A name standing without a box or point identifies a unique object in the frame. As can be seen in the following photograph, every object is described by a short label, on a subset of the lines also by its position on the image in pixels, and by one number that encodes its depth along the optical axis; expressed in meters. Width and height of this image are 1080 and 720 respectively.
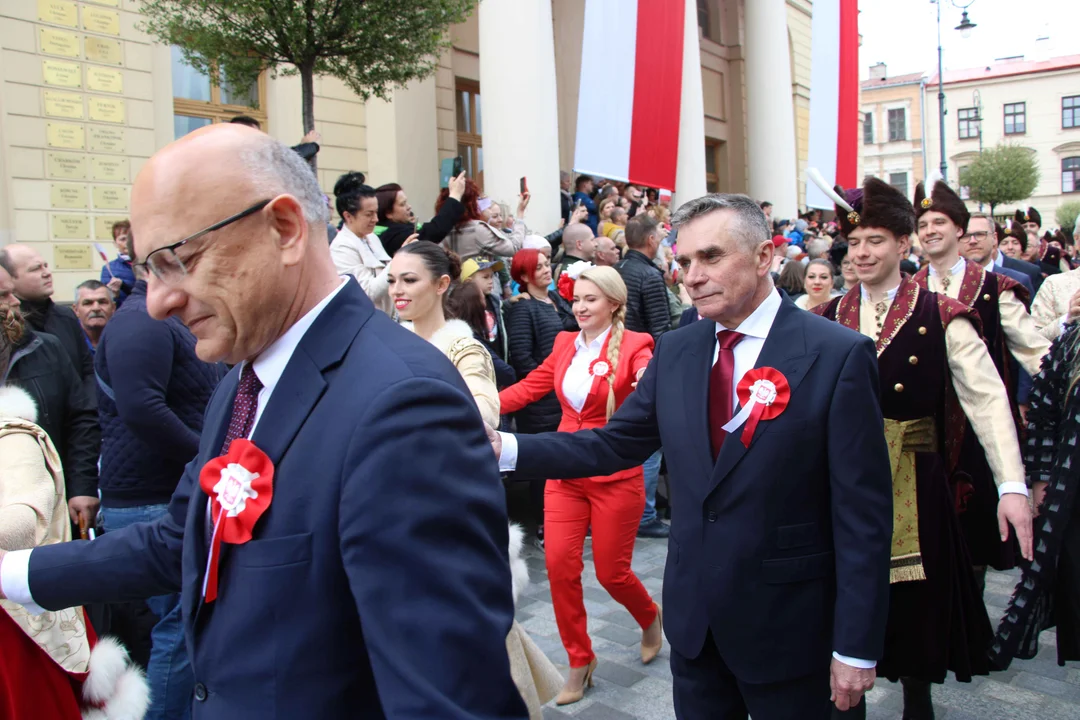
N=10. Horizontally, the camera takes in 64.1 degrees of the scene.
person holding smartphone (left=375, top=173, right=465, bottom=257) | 6.70
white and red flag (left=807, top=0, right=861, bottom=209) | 19.09
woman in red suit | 4.28
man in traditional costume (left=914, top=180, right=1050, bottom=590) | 3.87
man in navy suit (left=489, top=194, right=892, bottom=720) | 2.40
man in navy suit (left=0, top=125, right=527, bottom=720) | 1.23
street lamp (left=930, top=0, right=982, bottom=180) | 26.87
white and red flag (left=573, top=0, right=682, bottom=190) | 11.60
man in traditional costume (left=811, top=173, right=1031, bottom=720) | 3.25
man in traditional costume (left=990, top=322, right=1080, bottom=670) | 3.20
